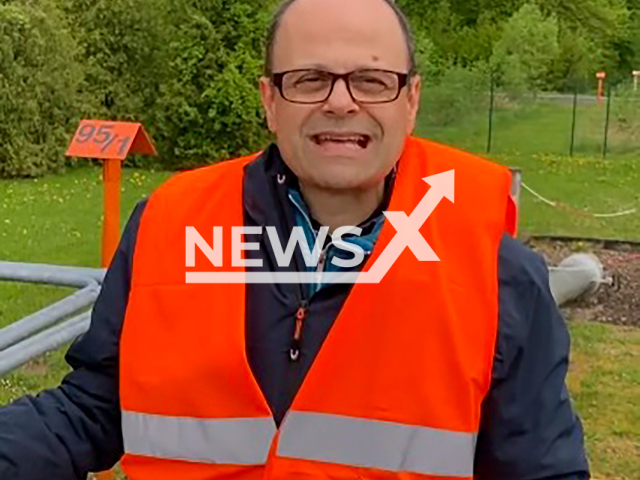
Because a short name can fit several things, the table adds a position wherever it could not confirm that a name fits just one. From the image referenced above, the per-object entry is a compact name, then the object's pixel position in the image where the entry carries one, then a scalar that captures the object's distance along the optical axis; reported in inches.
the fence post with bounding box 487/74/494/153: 812.6
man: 66.4
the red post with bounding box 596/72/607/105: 938.5
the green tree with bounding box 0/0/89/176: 607.2
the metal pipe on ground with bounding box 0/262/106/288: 169.0
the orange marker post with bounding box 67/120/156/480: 156.0
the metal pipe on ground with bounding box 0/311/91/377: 141.3
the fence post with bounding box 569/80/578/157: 799.1
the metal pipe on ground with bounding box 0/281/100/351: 148.4
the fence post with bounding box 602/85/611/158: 782.1
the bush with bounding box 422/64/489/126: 812.6
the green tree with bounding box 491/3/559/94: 914.1
